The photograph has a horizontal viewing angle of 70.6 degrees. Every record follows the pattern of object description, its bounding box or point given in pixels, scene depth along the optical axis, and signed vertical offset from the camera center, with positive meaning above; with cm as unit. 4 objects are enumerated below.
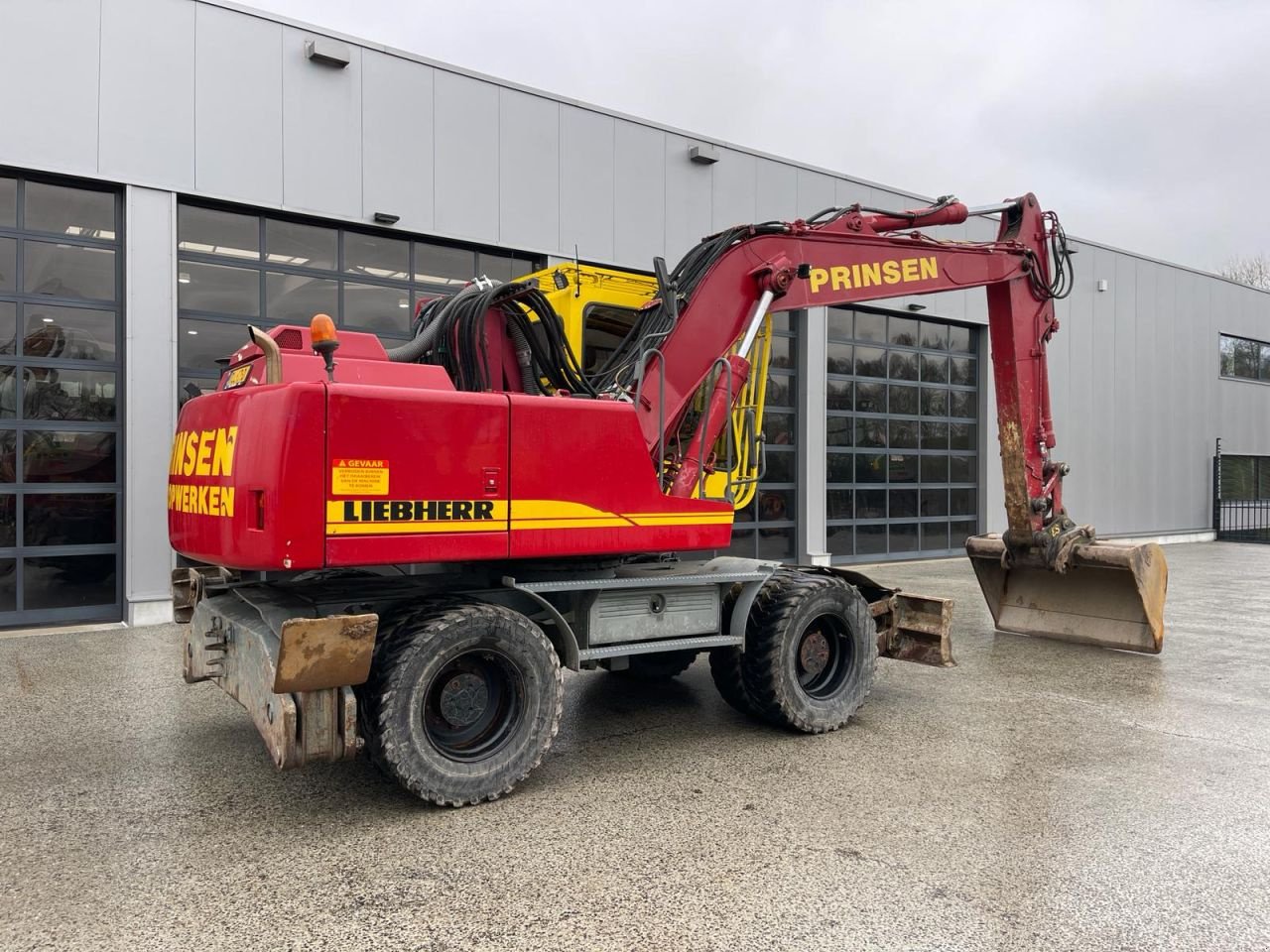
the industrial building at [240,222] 877 +300
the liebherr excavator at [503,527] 404 -21
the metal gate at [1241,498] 2214 -42
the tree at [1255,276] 3969 +920
